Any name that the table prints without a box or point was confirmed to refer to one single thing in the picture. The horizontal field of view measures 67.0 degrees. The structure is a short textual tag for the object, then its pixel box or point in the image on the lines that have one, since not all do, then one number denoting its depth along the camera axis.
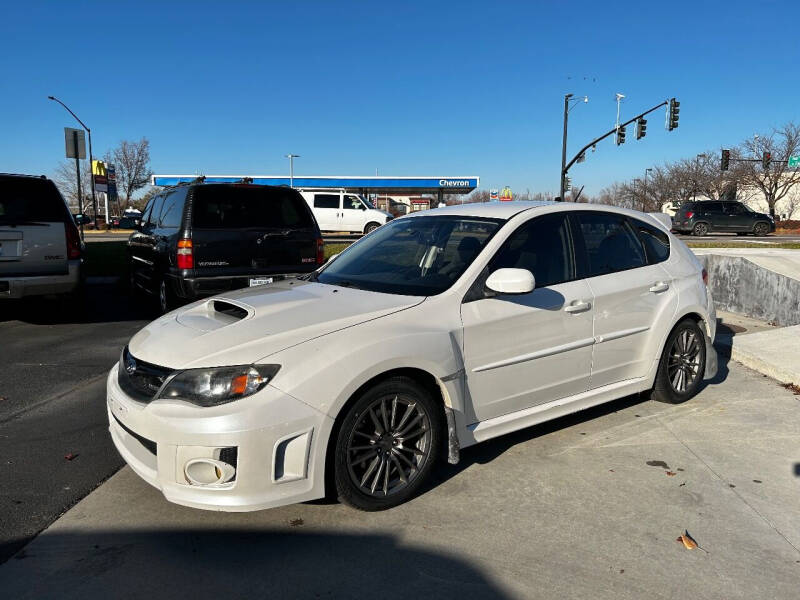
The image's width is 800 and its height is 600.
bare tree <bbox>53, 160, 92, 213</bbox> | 59.45
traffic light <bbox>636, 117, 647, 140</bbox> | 28.77
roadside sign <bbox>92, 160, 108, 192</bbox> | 23.98
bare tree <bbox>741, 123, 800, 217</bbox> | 46.53
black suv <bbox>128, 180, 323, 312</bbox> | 7.22
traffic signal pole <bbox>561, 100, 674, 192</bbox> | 28.61
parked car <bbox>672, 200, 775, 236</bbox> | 31.97
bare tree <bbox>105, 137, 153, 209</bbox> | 60.53
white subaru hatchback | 2.81
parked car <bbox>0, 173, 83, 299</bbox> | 7.08
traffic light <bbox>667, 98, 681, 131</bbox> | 26.64
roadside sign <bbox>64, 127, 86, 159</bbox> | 17.97
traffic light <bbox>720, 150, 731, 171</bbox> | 36.38
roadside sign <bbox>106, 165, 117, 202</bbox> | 28.02
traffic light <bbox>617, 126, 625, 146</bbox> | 29.66
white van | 26.19
